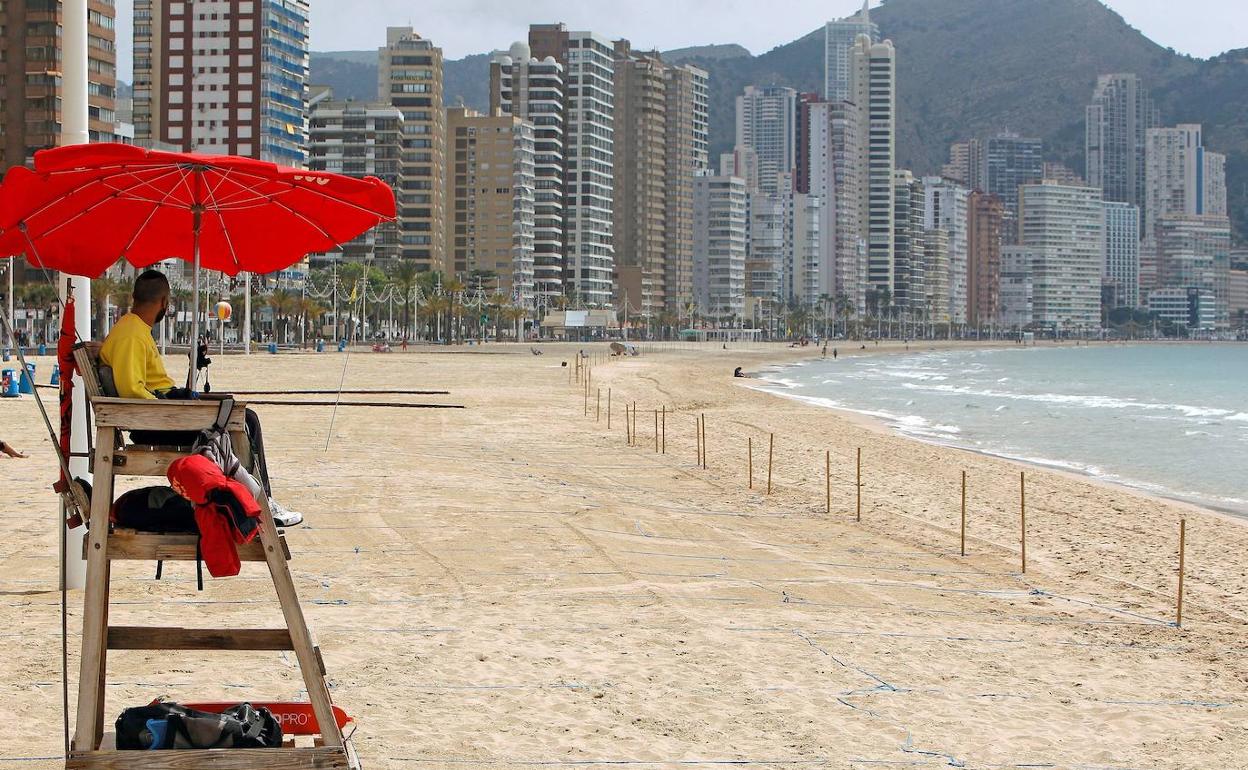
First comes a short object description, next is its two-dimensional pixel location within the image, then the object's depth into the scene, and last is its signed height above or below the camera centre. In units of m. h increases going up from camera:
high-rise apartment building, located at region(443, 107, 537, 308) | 189.00 +19.33
